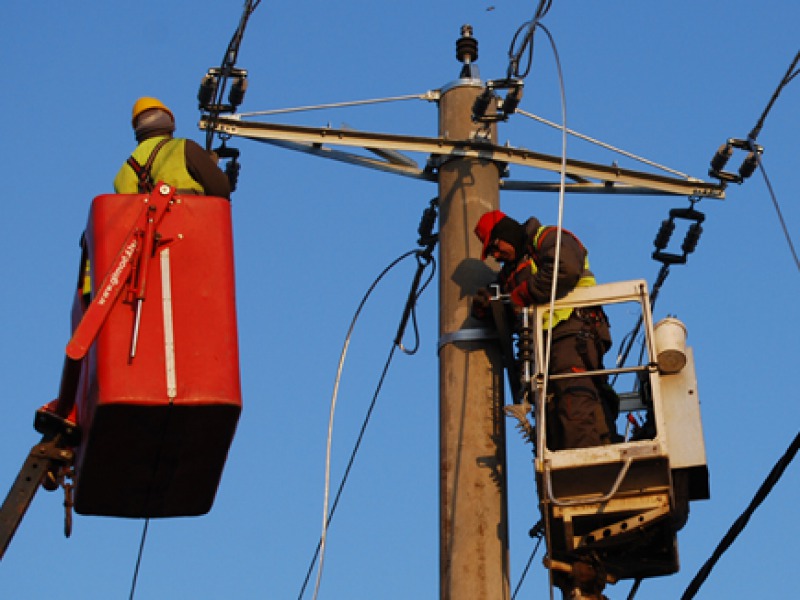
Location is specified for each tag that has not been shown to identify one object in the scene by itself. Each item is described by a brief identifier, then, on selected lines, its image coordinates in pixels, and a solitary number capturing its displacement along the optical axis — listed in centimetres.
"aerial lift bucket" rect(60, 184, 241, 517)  1722
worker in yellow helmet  1903
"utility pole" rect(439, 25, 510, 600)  1923
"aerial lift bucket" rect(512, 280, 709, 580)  1895
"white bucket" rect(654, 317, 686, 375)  1973
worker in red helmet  1944
